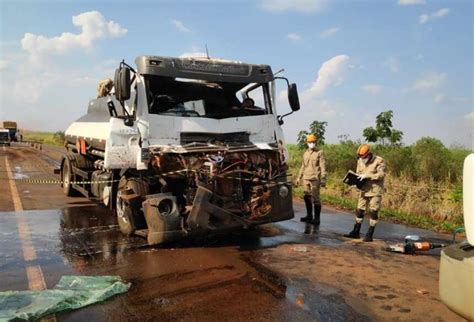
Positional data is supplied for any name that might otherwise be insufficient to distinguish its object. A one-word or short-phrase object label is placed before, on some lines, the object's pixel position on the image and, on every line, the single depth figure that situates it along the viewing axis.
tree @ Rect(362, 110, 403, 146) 18.94
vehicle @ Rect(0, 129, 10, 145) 42.84
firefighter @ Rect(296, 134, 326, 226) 9.27
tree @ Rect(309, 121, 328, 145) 20.84
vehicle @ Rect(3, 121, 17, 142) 47.93
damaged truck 6.88
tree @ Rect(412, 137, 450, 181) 15.40
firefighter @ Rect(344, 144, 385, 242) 7.79
